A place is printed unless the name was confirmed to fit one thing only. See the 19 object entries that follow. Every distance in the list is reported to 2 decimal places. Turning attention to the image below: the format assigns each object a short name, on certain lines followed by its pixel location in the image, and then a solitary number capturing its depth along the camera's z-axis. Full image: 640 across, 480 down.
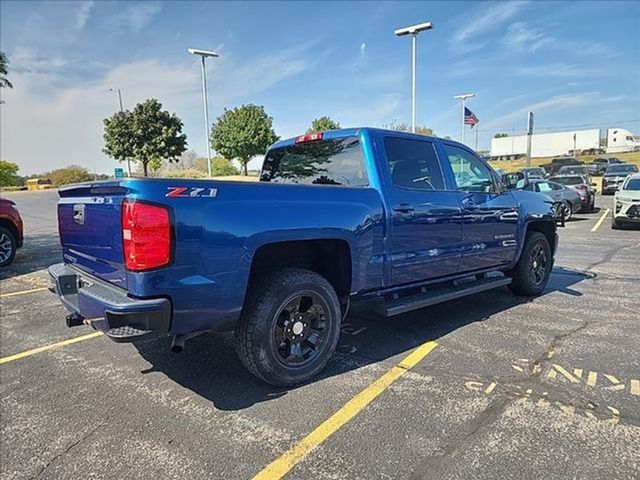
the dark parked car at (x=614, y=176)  25.15
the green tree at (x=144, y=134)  37.22
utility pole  34.19
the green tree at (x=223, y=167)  56.12
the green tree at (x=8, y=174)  43.09
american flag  24.73
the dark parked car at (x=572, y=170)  23.42
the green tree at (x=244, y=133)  41.34
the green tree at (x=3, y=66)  9.64
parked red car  8.59
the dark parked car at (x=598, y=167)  39.25
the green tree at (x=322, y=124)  46.50
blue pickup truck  2.75
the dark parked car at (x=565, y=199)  15.83
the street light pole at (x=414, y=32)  18.06
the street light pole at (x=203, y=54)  21.52
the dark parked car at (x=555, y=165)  42.81
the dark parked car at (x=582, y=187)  17.16
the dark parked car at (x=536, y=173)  24.49
